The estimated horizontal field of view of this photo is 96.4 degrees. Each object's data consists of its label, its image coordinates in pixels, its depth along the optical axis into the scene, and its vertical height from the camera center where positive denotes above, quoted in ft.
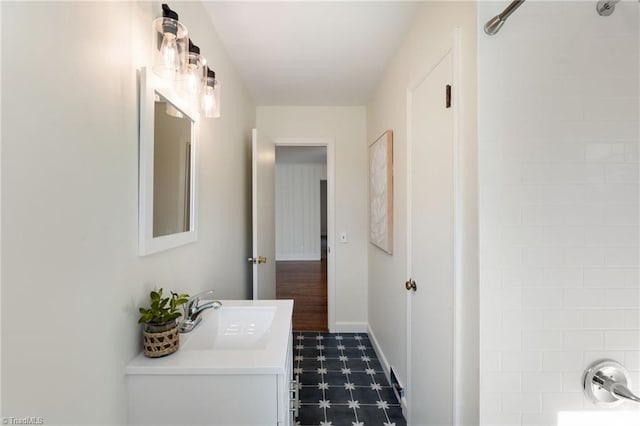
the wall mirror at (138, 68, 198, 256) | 3.12 +0.63
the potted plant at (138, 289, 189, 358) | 3.05 -1.21
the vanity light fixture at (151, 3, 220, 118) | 3.20 +1.93
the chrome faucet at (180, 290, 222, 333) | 3.86 -1.33
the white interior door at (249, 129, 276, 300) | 7.17 +0.03
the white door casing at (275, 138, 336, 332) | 9.92 +0.35
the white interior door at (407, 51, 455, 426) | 4.02 -0.51
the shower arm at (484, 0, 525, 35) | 2.85 +2.11
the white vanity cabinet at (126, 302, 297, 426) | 2.90 -1.80
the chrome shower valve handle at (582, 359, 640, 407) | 3.30 -1.88
